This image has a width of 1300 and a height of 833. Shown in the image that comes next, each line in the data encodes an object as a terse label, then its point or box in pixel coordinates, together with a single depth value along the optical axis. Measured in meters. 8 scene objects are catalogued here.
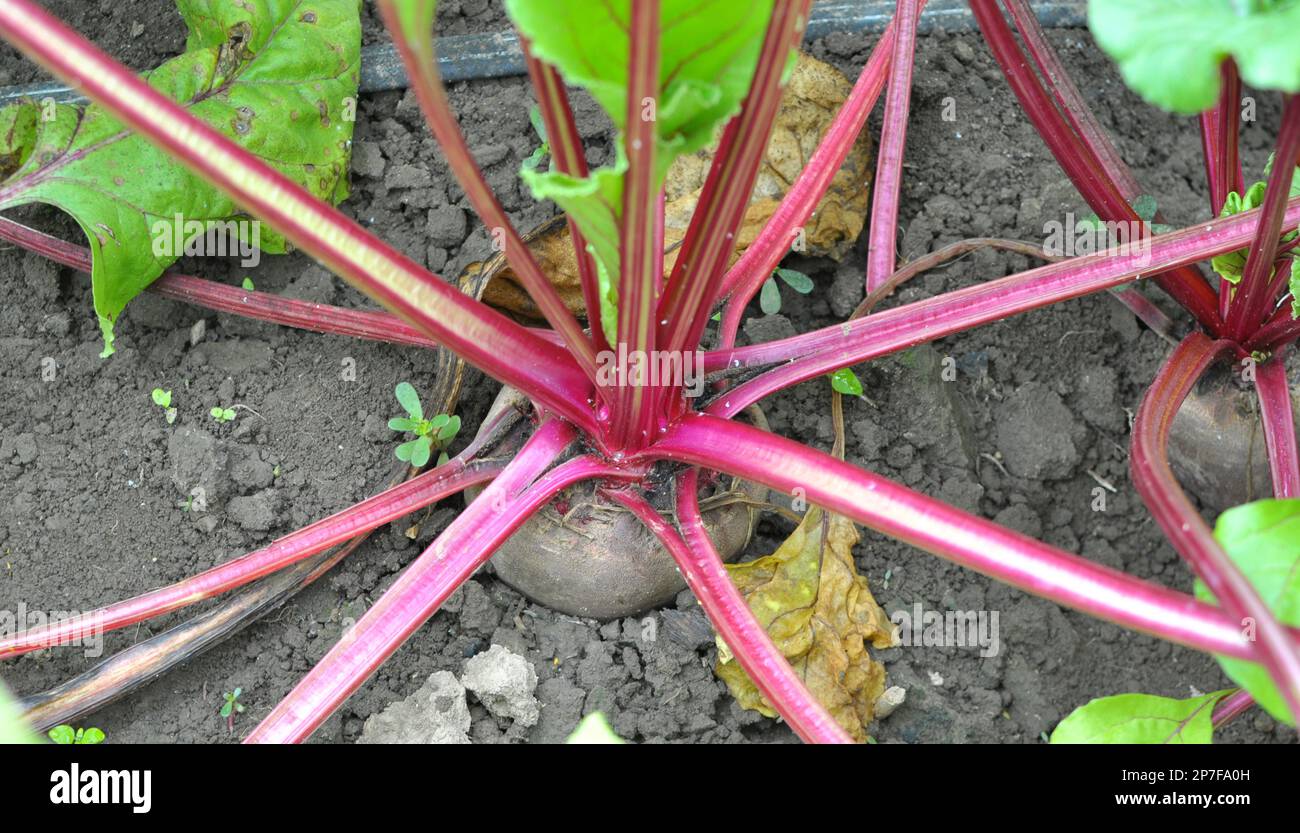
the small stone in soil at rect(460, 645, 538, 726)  0.94
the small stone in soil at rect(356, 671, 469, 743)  0.93
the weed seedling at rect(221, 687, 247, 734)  0.94
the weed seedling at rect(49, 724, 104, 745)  0.92
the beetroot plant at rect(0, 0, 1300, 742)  0.77
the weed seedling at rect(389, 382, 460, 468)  0.96
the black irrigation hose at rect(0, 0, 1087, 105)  1.06
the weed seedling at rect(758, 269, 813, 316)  1.02
